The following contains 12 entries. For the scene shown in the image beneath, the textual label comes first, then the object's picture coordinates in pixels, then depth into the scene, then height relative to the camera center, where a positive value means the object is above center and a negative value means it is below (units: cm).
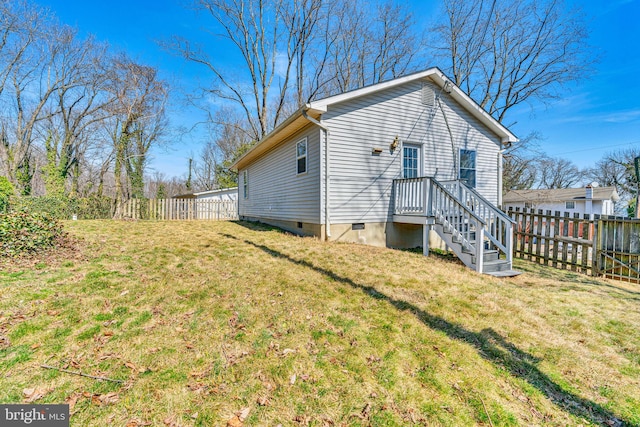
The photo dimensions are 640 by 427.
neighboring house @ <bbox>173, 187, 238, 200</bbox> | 2239 +62
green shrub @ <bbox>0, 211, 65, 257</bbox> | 500 -58
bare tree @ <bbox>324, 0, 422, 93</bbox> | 1870 +1112
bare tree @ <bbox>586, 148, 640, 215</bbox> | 2864 +323
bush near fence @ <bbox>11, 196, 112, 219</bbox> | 1191 -14
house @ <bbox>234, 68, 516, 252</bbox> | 791 +159
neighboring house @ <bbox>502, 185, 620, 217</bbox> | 2483 +37
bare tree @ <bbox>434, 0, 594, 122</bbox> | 1519 +903
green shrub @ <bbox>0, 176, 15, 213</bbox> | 910 +34
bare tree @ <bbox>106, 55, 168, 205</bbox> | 1806 +661
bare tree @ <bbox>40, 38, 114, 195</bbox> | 1808 +654
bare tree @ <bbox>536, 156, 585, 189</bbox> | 3712 +370
